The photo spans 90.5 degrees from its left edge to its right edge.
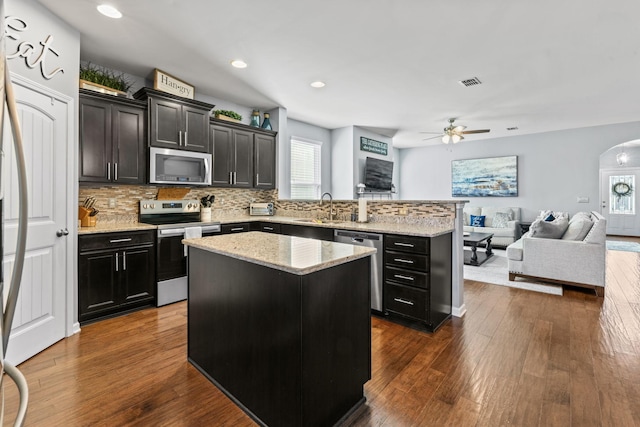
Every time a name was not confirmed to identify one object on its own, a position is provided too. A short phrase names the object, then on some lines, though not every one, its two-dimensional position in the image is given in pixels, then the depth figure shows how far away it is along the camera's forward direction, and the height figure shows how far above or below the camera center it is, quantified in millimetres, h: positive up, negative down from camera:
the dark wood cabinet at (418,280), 2830 -630
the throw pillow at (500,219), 7252 -143
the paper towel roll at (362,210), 3725 +25
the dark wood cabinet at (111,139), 3111 +749
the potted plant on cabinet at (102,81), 3168 +1384
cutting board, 4070 +236
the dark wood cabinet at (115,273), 2932 -615
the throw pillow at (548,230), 4234 -225
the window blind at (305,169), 6223 +872
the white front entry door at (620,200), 8977 +395
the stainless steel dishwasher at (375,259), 3141 -467
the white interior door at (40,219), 2268 -63
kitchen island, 1525 -624
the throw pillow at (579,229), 4062 -207
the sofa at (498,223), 6812 -232
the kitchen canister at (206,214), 4336 -37
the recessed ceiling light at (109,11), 2528 +1631
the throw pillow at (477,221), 7508 -195
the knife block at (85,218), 3234 -75
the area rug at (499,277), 4082 -930
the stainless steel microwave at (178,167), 3611 +542
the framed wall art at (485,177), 8062 +956
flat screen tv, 7111 +904
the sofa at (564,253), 3807 -517
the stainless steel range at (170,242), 3469 -348
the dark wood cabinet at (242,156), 4395 +835
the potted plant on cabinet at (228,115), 4455 +1387
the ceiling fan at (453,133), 5967 +1524
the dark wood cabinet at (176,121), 3596 +1091
